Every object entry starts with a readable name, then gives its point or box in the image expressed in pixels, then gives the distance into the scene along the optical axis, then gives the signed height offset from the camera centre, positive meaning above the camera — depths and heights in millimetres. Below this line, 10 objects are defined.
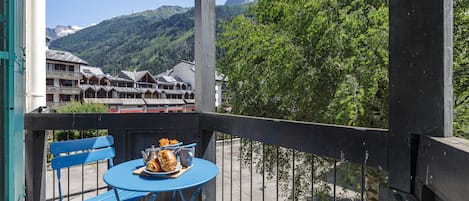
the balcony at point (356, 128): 727 -133
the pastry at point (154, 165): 1602 -375
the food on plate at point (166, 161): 1601 -349
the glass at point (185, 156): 1748 -351
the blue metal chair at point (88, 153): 1850 -384
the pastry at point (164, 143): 1856 -288
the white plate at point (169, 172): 1569 -408
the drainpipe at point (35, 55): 2459 +388
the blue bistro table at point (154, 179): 1424 -434
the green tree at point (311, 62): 4539 +700
